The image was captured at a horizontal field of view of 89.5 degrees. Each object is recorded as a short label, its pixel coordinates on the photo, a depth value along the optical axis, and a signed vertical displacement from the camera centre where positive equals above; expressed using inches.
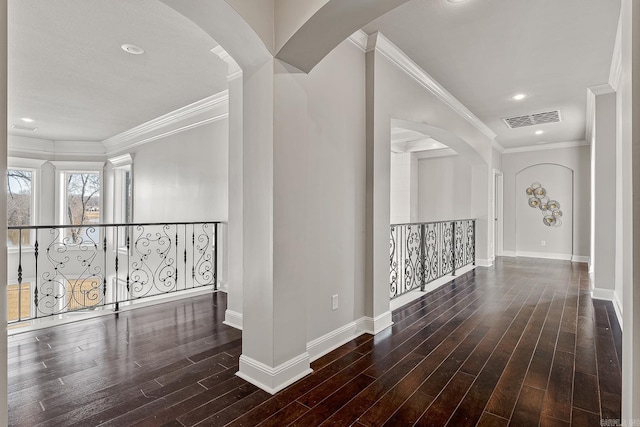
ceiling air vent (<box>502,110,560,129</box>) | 216.3 +68.0
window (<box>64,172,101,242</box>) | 302.2 +13.9
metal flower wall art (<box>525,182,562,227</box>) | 303.7 +10.1
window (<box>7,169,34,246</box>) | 278.8 +12.8
